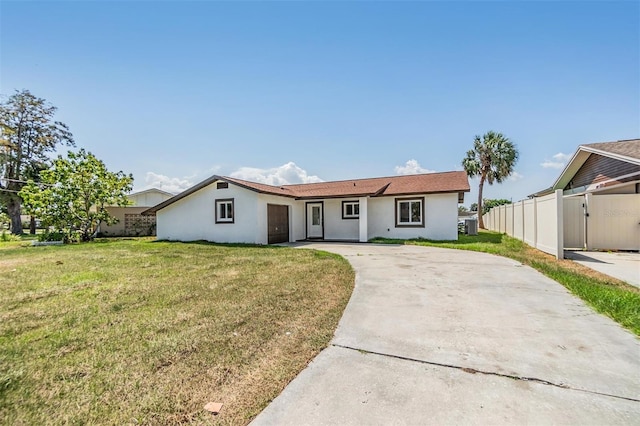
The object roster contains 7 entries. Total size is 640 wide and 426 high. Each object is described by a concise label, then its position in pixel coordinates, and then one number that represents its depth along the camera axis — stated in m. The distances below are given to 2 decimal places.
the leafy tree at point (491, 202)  58.49
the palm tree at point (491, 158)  26.59
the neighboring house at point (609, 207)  10.73
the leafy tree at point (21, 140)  26.86
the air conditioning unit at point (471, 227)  20.54
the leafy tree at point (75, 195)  17.36
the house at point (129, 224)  23.11
